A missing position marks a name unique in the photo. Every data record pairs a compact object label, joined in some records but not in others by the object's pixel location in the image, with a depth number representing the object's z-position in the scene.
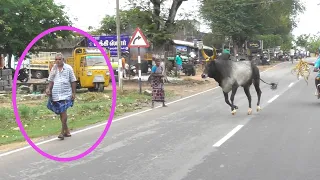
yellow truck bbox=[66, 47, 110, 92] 22.14
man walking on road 9.17
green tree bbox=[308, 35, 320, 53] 137.75
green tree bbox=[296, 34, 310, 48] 111.68
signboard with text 27.64
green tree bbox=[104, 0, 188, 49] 26.86
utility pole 20.82
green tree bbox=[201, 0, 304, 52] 40.59
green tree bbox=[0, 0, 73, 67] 24.33
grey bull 13.19
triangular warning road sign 19.41
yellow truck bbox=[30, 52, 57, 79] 39.06
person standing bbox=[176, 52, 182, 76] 36.84
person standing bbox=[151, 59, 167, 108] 16.11
